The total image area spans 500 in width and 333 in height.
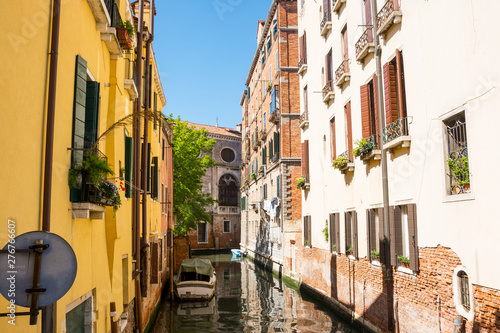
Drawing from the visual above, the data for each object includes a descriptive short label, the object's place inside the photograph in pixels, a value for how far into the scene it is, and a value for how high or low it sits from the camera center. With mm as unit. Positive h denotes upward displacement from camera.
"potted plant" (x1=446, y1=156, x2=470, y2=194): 6969 +737
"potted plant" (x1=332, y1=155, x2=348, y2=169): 12463 +1663
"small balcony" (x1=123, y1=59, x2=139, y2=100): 8328 +2698
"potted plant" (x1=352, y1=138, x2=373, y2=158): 10633 +1781
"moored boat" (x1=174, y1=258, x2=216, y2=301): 16922 -2341
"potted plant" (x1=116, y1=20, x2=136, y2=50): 7264 +3163
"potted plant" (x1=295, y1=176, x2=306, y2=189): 18408 +1628
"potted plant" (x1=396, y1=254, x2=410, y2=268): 8904 -858
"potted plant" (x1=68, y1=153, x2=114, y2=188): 5032 +637
